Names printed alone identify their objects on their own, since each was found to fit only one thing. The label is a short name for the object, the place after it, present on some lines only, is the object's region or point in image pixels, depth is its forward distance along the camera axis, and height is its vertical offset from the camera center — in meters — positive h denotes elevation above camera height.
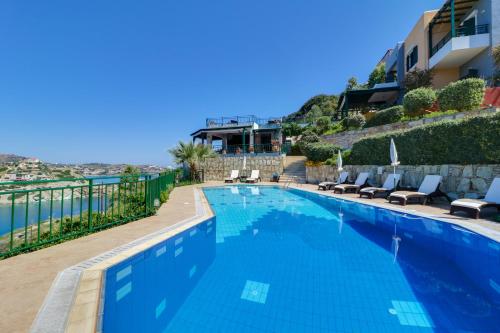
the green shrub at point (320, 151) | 19.16 +1.59
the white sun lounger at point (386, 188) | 11.12 -0.76
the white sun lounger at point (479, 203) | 6.57 -0.82
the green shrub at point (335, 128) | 22.33 +4.08
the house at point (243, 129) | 29.33 +4.93
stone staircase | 21.05 +0.04
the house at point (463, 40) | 14.93 +8.53
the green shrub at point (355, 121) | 19.56 +4.08
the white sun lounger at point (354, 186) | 13.19 -0.80
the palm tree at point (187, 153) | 20.69 +1.35
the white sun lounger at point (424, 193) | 9.11 -0.78
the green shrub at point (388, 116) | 15.72 +3.75
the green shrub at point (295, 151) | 26.02 +2.08
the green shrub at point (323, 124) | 25.62 +4.92
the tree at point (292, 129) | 31.12 +5.25
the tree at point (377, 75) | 28.78 +11.55
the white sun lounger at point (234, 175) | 22.94 -0.50
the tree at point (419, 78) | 17.80 +6.91
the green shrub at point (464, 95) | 10.71 +3.53
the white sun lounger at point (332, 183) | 15.05 -0.75
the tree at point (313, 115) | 32.43 +8.21
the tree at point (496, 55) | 13.21 +6.46
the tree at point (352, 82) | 34.19 +12.49
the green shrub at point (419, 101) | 13.42 +3.97
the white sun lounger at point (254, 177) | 21.48 -0.64
